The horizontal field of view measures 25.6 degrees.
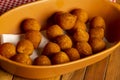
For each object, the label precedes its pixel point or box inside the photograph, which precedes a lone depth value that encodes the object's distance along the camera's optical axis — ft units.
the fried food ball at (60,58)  2.16
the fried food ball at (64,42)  2.36
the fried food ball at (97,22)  2.67
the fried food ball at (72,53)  2.26
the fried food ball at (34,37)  2.40
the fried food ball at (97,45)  2.41
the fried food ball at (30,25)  2.54
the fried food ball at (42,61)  2.12
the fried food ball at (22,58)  2.08
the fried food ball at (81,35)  2.44
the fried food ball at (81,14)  2.70
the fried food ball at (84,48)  2.32
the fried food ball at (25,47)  2.25
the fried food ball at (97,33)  2.54
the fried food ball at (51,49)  2.27
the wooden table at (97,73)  2.16
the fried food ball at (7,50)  2.16
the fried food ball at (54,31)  2.49
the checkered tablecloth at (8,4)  2.67
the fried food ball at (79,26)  2.58
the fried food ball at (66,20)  2.56
